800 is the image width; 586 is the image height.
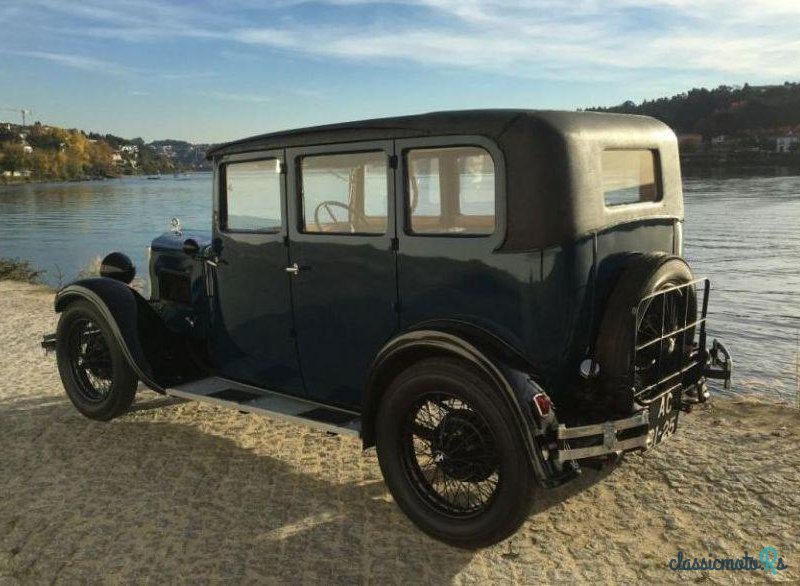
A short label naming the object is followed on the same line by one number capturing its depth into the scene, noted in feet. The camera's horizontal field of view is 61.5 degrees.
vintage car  10.70
